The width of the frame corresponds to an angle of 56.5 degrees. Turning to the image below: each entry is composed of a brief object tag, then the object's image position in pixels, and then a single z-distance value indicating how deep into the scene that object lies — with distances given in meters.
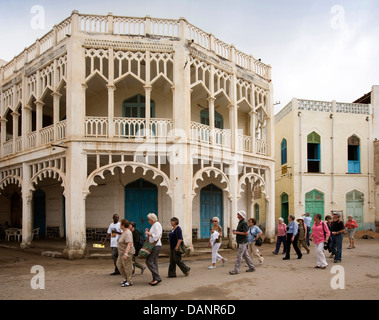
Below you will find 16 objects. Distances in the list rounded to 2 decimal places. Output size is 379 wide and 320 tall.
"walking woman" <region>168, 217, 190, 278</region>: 8.55
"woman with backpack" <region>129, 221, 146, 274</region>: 8.66
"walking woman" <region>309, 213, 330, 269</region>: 9.80
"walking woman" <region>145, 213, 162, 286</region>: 7.98
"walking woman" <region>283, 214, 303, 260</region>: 11.72
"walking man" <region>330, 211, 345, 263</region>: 10.51
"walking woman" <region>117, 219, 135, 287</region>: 7.76
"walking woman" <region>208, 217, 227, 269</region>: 10.14
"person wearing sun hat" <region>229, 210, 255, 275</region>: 9.03
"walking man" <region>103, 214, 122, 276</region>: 9.07
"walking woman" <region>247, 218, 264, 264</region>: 10.61
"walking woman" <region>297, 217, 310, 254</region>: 12.13
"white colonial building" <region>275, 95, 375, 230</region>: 22.83
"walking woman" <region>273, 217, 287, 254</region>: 12.68
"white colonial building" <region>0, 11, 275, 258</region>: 13.17
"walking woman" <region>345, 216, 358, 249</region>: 15.51
